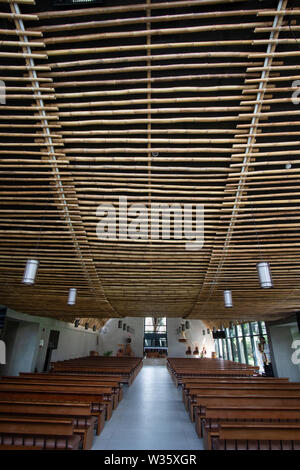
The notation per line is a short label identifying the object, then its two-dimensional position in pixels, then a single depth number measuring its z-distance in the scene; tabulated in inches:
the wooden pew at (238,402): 159.9
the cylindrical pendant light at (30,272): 147.7
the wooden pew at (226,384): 209.0
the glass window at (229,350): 674.8
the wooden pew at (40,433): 116.3
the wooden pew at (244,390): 187.3
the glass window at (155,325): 936.3
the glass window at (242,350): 589.0
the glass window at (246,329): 565.8
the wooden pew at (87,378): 232.7
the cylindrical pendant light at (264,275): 147.8
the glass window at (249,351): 546.0
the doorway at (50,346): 466.6
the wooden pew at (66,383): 211.0
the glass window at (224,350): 721.6
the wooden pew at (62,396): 175.5
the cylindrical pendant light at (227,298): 212.4
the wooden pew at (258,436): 113.9
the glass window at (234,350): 634.2
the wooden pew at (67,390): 186.0
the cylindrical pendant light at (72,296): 224.3
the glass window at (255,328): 524.4
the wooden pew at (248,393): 178.5
